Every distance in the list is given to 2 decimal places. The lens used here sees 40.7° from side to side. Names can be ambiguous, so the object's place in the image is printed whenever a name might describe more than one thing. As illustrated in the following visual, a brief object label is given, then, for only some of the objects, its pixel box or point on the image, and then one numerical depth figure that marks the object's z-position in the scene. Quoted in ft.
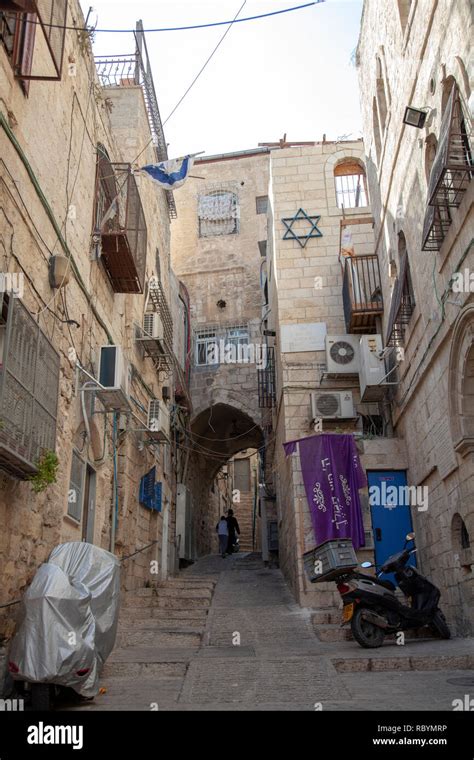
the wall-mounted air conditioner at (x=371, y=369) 36.40
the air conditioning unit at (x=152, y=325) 40.75
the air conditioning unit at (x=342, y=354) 39.19
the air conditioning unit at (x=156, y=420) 38.58
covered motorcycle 14.23
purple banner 34.04
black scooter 23.40
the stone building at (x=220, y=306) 68.33
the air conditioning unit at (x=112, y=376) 28.71
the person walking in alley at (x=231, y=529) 61.68
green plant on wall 18.74
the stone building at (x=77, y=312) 18.80
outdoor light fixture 26.37
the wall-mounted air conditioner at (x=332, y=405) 38.01
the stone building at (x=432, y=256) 22.00
